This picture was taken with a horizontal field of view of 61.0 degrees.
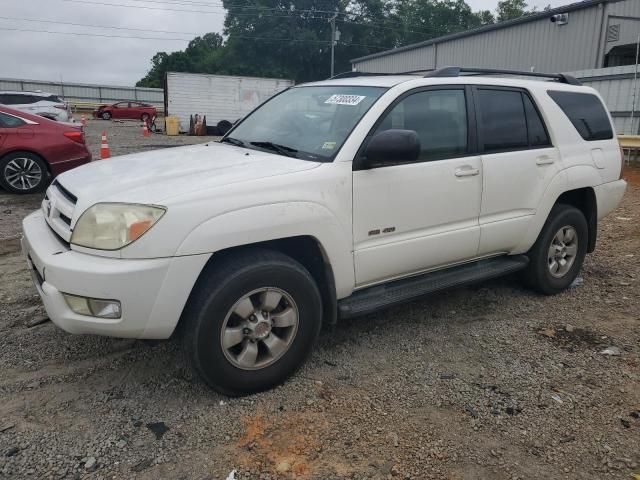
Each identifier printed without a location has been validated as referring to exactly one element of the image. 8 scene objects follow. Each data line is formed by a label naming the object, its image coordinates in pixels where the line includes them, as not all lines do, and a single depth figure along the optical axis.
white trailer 24.36
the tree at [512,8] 58.00
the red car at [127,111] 34.12
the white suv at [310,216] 2.69
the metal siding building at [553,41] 18.95
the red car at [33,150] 8.31
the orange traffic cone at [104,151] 10.19
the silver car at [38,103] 15.81
